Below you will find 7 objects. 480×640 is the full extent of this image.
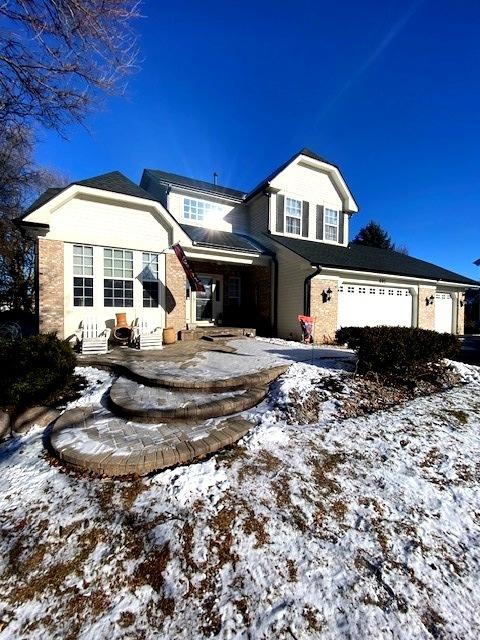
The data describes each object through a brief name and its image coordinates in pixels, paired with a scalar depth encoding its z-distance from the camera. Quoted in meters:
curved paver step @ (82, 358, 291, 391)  5.40
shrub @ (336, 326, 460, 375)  5.79
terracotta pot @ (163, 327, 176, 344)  10.21
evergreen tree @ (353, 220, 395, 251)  33.84
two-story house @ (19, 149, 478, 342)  9.02
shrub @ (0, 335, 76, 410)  4.38
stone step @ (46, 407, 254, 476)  3.17
